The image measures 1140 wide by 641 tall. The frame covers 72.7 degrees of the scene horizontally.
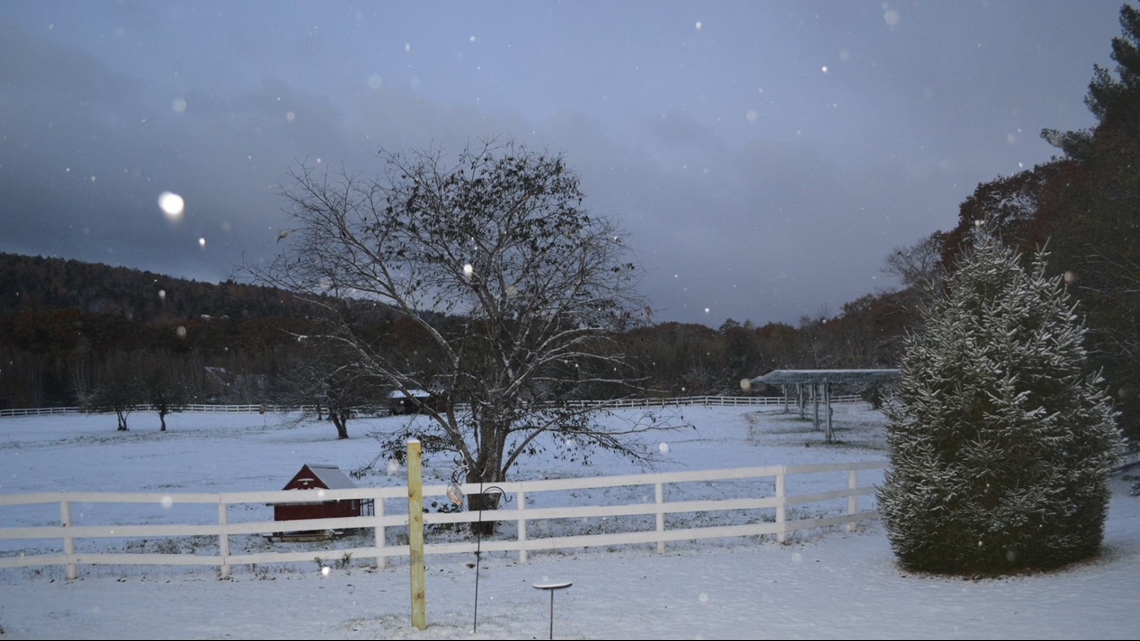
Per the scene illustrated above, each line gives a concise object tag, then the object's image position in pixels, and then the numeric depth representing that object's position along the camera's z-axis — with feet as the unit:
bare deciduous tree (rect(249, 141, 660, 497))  43.62
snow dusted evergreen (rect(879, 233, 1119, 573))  28.91
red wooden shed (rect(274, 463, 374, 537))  44.98
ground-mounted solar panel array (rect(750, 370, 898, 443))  106.52
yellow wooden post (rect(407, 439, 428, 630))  22.71
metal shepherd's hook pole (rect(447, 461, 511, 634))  24.88
